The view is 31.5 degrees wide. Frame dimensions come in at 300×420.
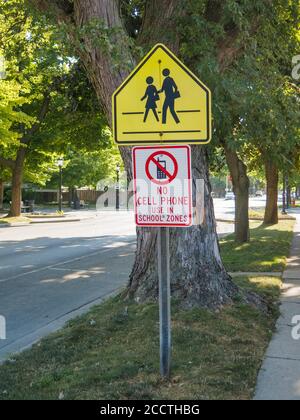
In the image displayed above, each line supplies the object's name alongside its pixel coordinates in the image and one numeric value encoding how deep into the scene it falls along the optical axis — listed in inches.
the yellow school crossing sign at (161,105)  177.6
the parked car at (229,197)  4167.3
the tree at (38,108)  471.5
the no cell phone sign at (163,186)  178.4
